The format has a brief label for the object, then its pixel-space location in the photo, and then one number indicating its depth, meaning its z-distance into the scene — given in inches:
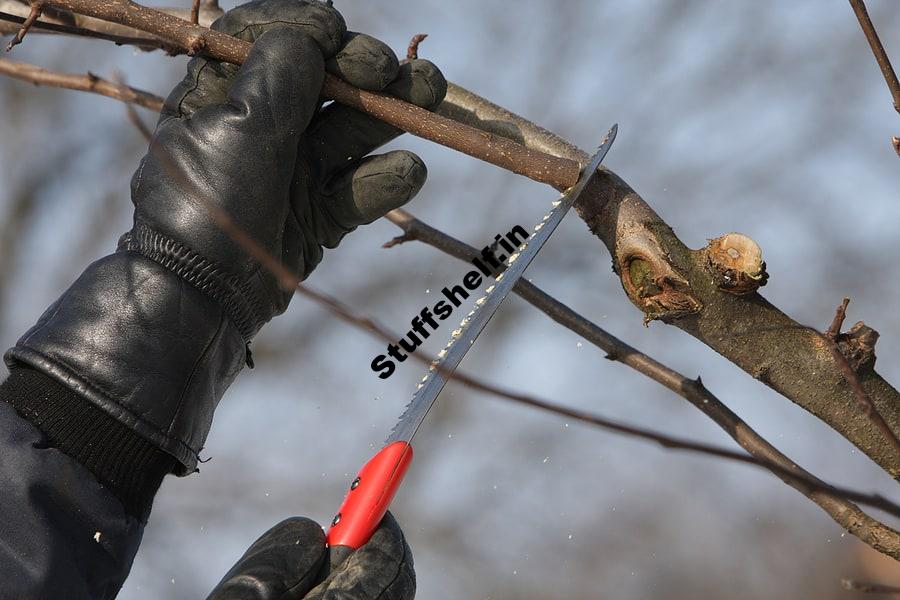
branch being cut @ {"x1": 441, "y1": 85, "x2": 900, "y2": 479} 80.6
